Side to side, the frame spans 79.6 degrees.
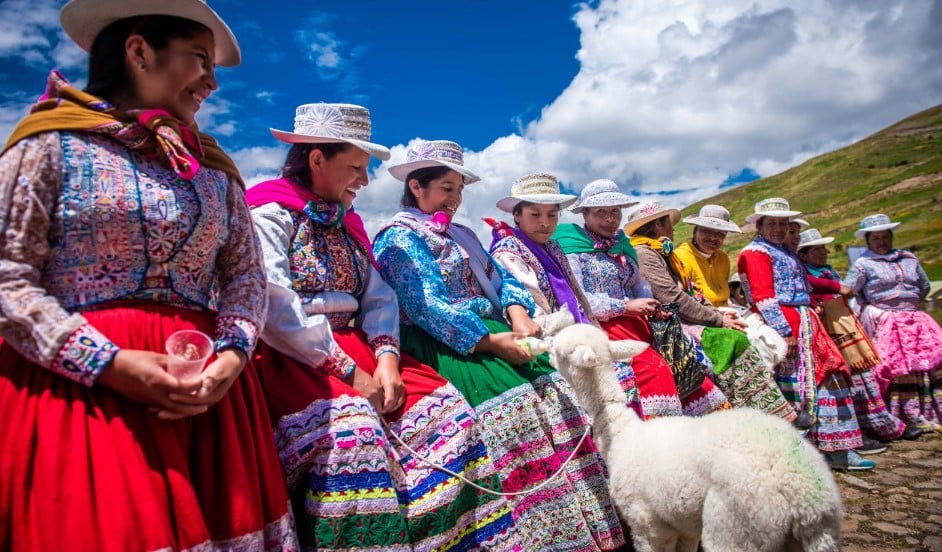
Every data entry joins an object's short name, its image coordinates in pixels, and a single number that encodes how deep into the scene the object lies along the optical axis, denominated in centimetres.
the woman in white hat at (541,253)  449
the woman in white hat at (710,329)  555
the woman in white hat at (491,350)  340
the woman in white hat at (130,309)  152
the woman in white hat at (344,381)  219
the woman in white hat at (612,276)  471
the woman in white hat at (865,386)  737
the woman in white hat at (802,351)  659
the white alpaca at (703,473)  267
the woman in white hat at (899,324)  802
